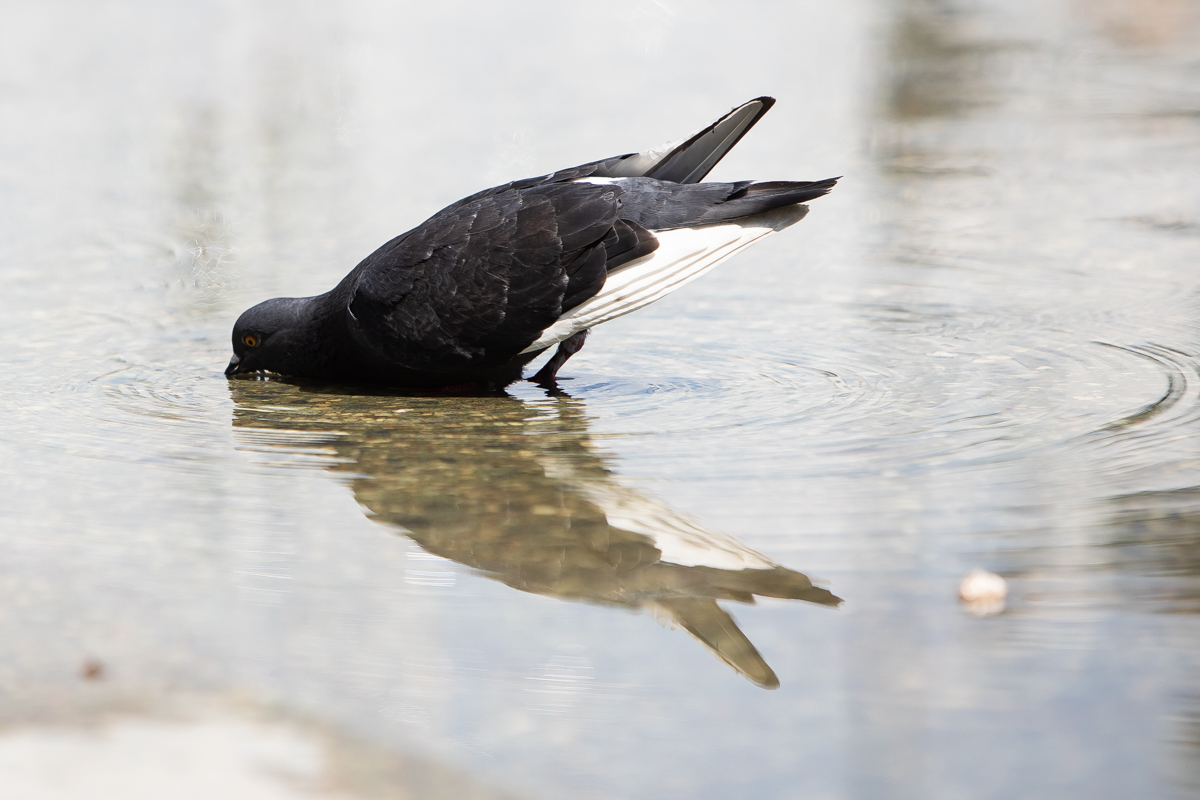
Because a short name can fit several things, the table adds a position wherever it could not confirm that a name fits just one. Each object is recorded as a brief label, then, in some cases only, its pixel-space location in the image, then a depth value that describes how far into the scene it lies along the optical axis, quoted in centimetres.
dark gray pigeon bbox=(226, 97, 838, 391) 1054
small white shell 624
